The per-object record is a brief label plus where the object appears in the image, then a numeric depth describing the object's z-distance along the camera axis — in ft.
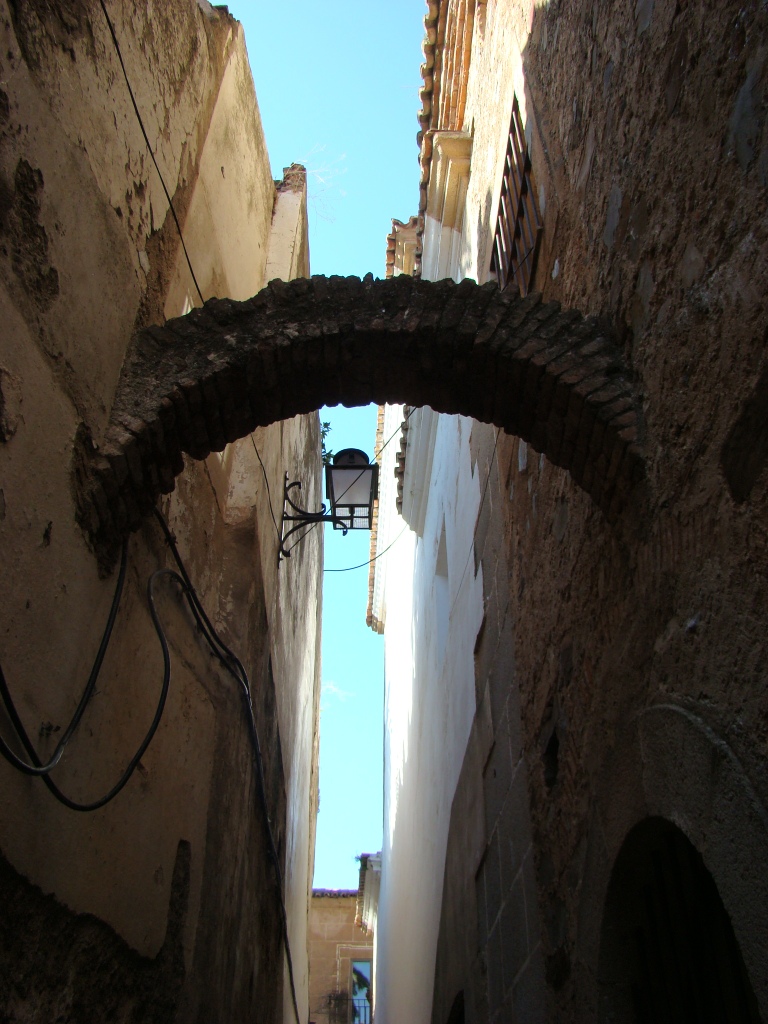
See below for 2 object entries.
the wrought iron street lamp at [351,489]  18.39
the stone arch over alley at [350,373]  8.44
